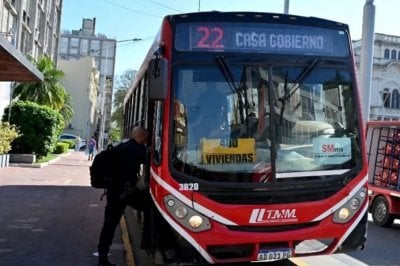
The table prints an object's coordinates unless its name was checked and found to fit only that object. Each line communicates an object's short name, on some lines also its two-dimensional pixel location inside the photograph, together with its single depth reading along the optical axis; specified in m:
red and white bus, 5.86
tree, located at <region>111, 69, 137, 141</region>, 76.69
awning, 13.29
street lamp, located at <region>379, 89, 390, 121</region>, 76.31
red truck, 12.34
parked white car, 58.76
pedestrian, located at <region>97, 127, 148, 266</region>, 6.76
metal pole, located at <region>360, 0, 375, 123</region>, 16.27
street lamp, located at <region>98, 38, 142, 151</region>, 53.84
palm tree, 34.19
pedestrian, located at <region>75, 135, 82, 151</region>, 54.24
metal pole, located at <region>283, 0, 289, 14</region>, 20.32
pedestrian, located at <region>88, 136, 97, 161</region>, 35.53
